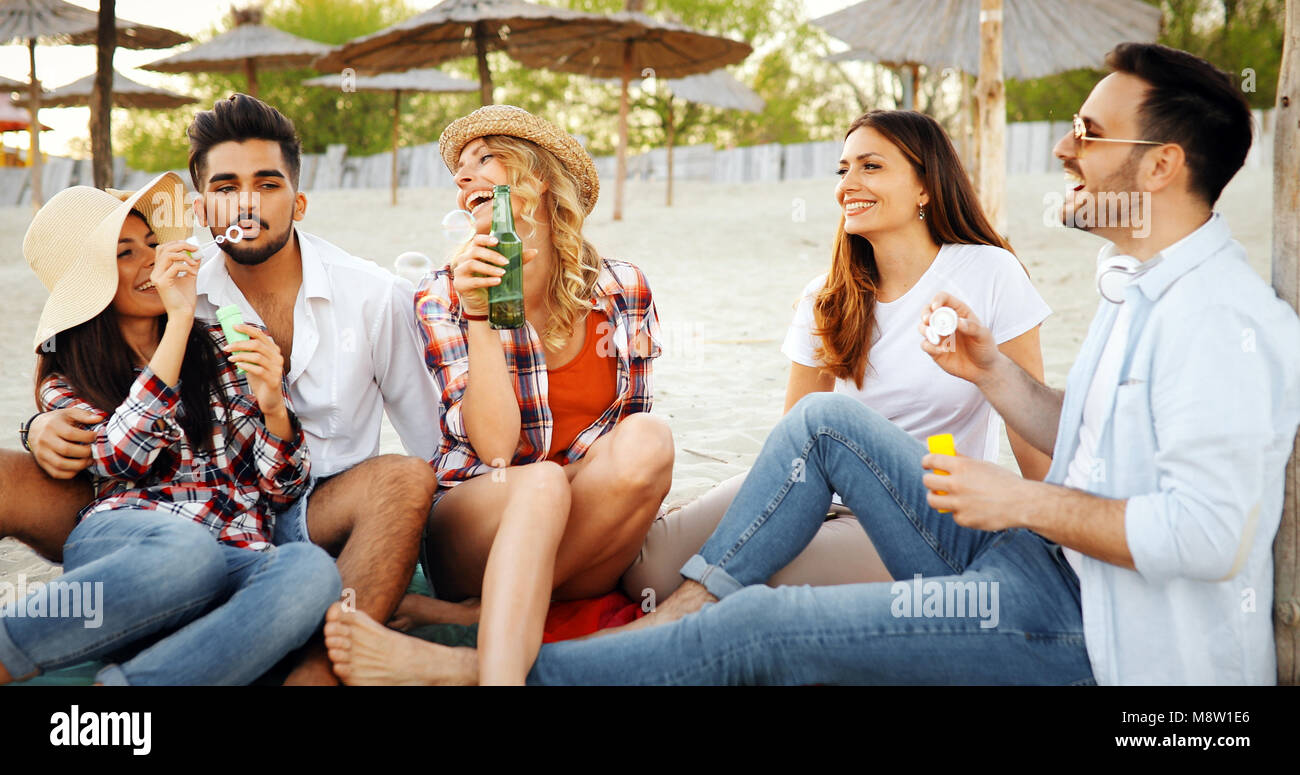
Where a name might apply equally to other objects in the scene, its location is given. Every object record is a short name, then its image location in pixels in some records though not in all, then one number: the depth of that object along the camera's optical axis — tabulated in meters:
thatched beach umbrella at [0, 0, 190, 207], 13.63
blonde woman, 2.45
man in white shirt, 2.82
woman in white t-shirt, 2.90
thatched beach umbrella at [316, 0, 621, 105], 12.87
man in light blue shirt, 1.75
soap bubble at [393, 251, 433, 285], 2.96
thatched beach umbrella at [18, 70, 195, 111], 18.53
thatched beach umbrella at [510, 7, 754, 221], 13.73
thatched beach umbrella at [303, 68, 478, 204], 19.19
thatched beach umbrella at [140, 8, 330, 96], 16.88
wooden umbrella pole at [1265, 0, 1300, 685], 2.09
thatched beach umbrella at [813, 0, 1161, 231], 11.32
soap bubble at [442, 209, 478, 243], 2.66
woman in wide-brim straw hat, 2.18
